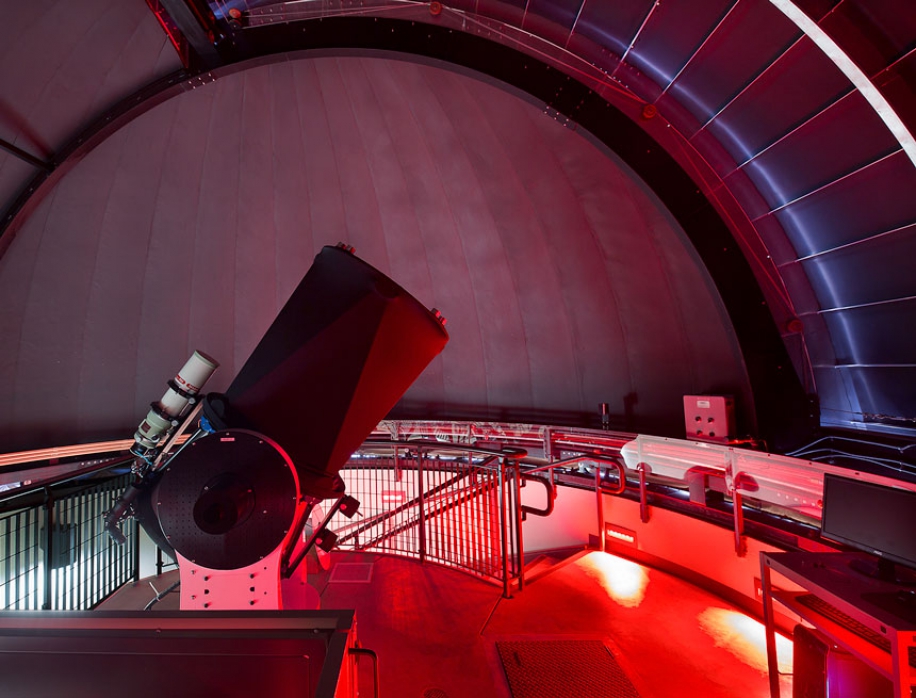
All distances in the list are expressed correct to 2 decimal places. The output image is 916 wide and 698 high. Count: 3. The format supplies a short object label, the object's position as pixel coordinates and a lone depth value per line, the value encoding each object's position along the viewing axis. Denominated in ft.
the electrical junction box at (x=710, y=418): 16.58
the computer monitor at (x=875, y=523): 8.21
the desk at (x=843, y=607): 6.73
